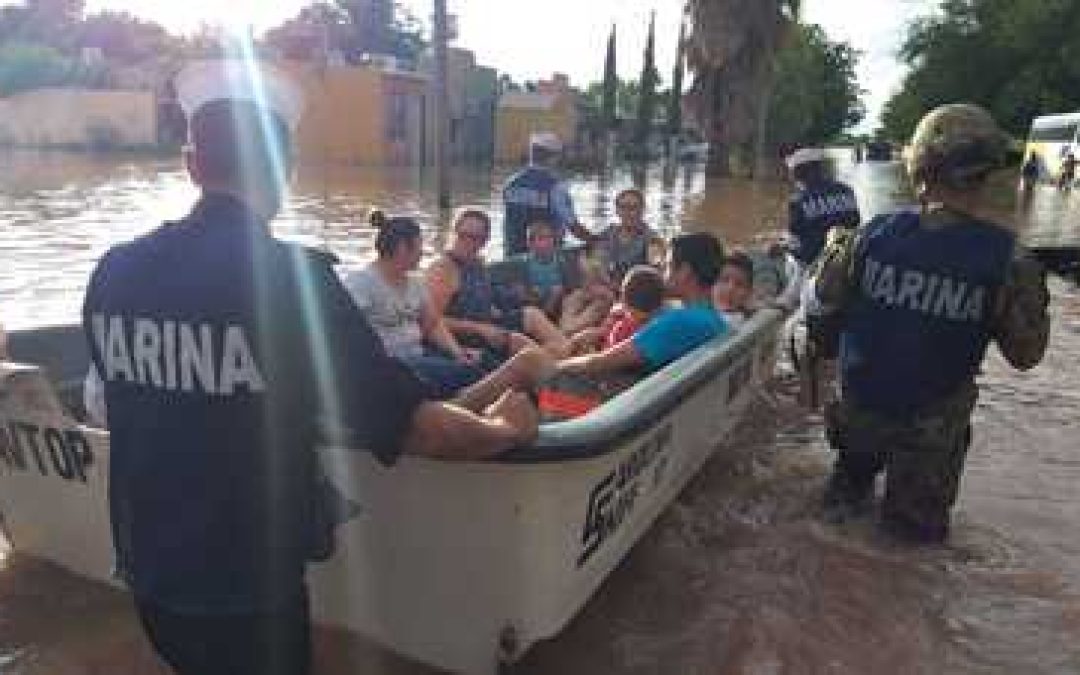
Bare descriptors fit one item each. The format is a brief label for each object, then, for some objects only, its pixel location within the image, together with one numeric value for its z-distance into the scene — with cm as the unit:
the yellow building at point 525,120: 4100
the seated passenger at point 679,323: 454
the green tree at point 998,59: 5012
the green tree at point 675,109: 4978
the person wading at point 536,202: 836
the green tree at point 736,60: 3475
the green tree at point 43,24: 5069
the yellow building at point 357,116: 3266
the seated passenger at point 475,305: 628
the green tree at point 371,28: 5631
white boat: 324
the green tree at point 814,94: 5312
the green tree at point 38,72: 3991
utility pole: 1966
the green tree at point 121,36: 4866
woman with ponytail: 519
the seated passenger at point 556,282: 694
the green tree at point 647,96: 5097
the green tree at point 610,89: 4934
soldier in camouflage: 397
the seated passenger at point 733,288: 645
